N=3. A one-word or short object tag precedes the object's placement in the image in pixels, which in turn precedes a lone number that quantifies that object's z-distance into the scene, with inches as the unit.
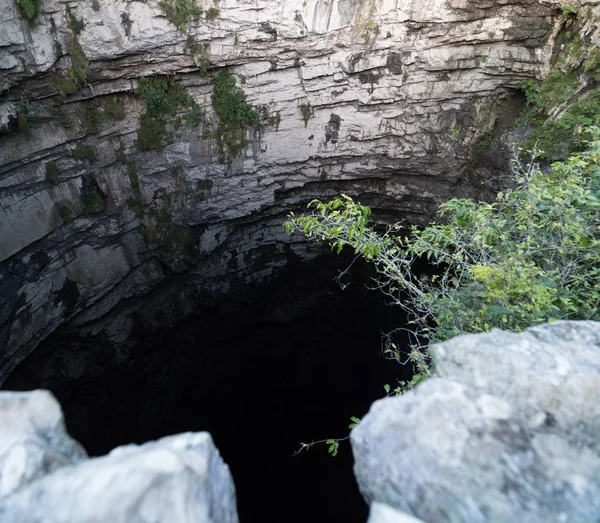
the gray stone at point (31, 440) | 55.3
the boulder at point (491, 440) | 56.0
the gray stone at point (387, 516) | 53.3
